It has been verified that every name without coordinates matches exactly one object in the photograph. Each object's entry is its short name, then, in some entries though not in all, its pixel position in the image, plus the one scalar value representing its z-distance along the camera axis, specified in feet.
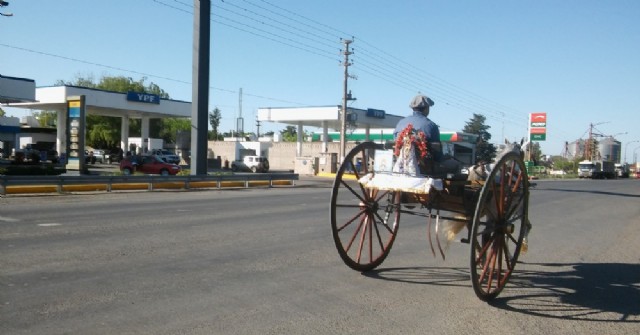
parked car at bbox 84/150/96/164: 166.48
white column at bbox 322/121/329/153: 169.14
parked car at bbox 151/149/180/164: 160.49
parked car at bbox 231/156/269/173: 166.20
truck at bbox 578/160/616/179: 253.65
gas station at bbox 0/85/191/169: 138.82
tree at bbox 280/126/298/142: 378.94
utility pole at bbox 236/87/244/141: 290.37
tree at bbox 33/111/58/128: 268.62
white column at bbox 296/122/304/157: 179.47
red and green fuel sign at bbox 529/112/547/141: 223.51
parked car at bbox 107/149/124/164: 189.93
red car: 114.01
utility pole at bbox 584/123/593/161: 338.75
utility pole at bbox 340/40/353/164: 136.45
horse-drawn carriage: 19.03
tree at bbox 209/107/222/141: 458.83
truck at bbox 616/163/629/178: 303.62
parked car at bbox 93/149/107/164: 187.83
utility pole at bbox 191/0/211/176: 87.97
